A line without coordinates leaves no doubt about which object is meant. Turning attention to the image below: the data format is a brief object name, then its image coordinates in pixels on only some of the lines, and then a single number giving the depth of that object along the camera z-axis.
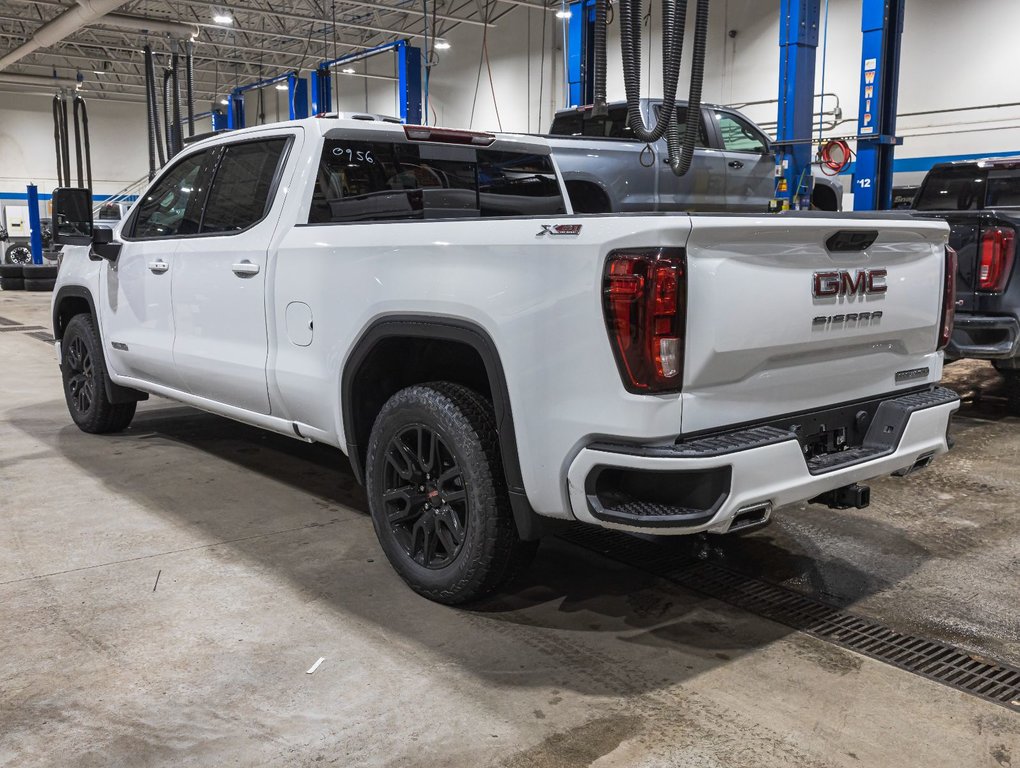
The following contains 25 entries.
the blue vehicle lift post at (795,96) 10.14
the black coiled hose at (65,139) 18.37
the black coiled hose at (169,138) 15.02
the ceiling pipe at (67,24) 17.92
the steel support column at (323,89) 16.44
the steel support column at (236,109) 22.08
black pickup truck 5.74
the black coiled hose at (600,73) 4.12
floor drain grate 2.71
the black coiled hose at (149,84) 14.80
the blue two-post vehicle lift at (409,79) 14.31
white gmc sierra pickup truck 2.41
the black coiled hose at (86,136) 17.52
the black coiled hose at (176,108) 14.12
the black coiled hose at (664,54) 3.73
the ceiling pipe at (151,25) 16.52
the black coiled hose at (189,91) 14.94
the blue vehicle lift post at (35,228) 19.48
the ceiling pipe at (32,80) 28.25
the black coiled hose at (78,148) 17.70
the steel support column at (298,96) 20.08
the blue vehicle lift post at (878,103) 9.37
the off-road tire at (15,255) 23.56
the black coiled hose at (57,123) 18.72
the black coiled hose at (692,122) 3.89
